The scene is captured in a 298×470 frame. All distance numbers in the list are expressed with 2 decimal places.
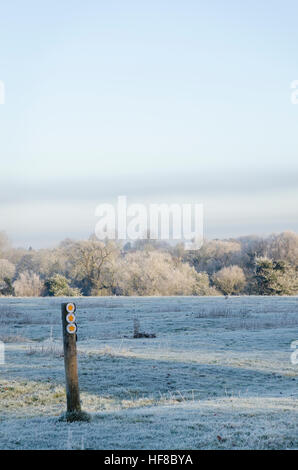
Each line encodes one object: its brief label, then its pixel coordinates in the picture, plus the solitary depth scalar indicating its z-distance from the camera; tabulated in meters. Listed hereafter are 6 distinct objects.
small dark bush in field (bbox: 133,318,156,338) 29.15
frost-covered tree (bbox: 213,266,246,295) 82.94
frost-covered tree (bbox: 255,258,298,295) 70.50
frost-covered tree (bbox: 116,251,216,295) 77.44
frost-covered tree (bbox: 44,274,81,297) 70.44
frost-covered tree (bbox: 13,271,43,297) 74.44
